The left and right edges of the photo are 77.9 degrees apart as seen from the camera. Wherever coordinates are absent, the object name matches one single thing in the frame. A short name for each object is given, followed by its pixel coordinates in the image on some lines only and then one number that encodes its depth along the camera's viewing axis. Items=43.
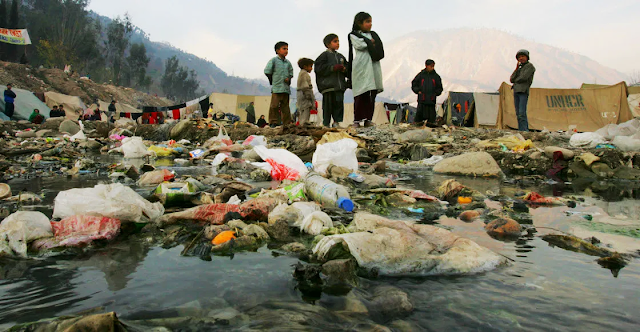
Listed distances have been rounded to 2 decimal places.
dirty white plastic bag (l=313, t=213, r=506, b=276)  1.65
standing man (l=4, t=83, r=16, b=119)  16.02
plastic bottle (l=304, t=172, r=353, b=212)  2.77
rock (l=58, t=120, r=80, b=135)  12.12
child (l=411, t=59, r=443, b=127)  8.92
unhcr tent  13.43
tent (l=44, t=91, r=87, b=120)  22.75
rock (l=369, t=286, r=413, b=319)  1.29
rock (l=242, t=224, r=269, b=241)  2.12
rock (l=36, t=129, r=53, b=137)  10.66
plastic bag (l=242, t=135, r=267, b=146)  6.67
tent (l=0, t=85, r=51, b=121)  17.95
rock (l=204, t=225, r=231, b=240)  2.07
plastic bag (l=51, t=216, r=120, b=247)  1.95
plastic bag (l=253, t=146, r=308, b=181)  4.22
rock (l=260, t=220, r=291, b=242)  2.19
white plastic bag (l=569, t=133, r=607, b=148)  6.41
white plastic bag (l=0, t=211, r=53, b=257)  1.80
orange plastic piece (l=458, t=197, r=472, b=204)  3.20
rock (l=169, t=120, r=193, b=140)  9.70
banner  35.62
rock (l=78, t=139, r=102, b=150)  8.30
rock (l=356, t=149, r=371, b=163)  5.99
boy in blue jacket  8.39
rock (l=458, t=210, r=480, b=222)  2.65
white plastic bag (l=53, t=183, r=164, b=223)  2.15
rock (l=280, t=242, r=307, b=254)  1.92
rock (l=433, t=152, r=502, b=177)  4.91
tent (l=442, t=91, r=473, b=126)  17.38
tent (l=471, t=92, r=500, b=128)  15.90
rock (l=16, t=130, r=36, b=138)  10.17
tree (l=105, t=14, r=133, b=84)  64.00
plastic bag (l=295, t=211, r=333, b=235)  2.23
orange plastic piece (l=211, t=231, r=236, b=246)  2.00
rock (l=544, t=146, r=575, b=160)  5.29
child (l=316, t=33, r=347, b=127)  7.57
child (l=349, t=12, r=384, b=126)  7.37
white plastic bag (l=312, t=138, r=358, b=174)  4.23
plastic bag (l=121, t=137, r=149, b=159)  6.86
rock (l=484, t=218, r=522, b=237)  2.27
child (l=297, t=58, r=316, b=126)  8.45
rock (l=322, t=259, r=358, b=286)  1.53
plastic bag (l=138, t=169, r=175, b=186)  3.90
